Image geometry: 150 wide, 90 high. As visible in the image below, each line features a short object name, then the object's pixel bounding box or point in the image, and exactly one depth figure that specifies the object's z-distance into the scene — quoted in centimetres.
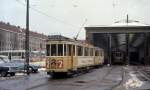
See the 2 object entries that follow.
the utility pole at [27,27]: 3204
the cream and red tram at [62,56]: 2631
